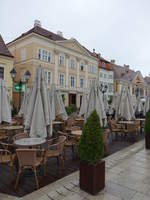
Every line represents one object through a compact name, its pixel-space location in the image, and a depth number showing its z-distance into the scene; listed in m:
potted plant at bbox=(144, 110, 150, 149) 7.01
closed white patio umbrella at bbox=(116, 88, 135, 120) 9.02
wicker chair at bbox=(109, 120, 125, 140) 8.48
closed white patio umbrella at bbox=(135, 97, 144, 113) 15.40
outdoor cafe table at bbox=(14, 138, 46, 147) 4.21
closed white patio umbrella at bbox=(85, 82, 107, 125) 6.85
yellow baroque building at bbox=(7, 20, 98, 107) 22.94
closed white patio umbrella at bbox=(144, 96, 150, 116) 12.34
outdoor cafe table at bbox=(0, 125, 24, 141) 7.00
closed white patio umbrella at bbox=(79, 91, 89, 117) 11.34
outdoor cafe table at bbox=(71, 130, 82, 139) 5.82
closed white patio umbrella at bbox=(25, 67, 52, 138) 4.80
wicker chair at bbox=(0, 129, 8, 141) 6.54
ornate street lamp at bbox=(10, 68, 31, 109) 10.82
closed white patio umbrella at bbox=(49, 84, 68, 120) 9.27
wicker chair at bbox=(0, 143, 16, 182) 3.94
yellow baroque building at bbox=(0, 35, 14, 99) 19.01
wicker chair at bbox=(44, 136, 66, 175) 4.45
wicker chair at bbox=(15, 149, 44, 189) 3.67
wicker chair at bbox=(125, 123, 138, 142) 8.30
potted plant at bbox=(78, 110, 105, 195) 3.38
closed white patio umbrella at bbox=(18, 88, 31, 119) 9.43
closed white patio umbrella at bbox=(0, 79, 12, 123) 6.62
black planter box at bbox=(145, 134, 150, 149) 7.00
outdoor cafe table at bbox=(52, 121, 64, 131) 9.93
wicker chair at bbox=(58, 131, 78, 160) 5.66
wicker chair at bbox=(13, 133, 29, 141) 5.01
